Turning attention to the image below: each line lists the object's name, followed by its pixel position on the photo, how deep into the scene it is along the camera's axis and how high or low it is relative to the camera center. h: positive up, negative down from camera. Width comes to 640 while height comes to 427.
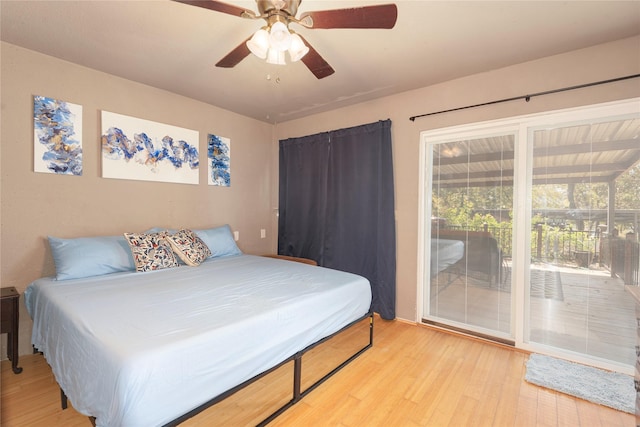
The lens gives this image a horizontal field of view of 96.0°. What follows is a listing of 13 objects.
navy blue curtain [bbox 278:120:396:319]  3.29 +0.09
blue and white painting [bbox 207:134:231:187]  3.61 +0.64
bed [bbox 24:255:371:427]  1.16 -0.61
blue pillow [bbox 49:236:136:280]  2.24 -0.39
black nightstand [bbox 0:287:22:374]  2.06 -0.80
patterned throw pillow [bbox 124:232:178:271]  2.51 -0.39
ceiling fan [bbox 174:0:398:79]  1.42 +0.99
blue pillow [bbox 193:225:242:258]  3.16 -0.35
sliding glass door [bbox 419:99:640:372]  2.25 -0.17
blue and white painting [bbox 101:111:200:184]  2.79 +0.62
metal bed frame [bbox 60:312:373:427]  1.30 -0.97
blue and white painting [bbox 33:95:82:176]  2.40 +0.62
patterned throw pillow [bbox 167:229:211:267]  2.78 -0.38
